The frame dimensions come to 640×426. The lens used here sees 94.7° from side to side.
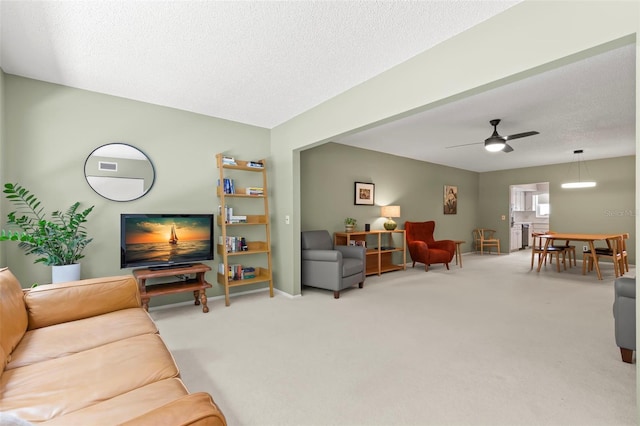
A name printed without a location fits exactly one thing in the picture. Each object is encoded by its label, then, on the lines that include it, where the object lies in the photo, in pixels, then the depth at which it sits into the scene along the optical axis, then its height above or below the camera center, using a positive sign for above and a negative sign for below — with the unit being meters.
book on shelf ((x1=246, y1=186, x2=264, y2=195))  4.19 +0.29
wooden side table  6.49 -0.98
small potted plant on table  5.58 -0.25
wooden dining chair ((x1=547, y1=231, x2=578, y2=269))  5.91 -0.77
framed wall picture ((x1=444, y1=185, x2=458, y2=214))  8.03 +0.32
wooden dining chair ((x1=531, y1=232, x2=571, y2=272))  5.80 -0.79
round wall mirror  3.26 +0.45
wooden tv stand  3.20 -0.87
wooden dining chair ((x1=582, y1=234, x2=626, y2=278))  5.26 -0.82
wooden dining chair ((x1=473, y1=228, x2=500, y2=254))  8.54 -0.84
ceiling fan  4.10 +0.98
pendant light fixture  6.34 +0.82
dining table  5.30 -0.52
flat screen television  3.28 -0.34
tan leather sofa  1.07 -0.75
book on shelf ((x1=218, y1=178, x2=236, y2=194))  3.99 +0.34
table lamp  6.07 -0.07
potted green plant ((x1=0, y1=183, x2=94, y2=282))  2.71 -0.19
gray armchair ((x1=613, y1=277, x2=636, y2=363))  2.22 -0.82
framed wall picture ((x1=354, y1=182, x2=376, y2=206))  5.93 +0.36
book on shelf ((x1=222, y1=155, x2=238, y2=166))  3.95 +0.67
